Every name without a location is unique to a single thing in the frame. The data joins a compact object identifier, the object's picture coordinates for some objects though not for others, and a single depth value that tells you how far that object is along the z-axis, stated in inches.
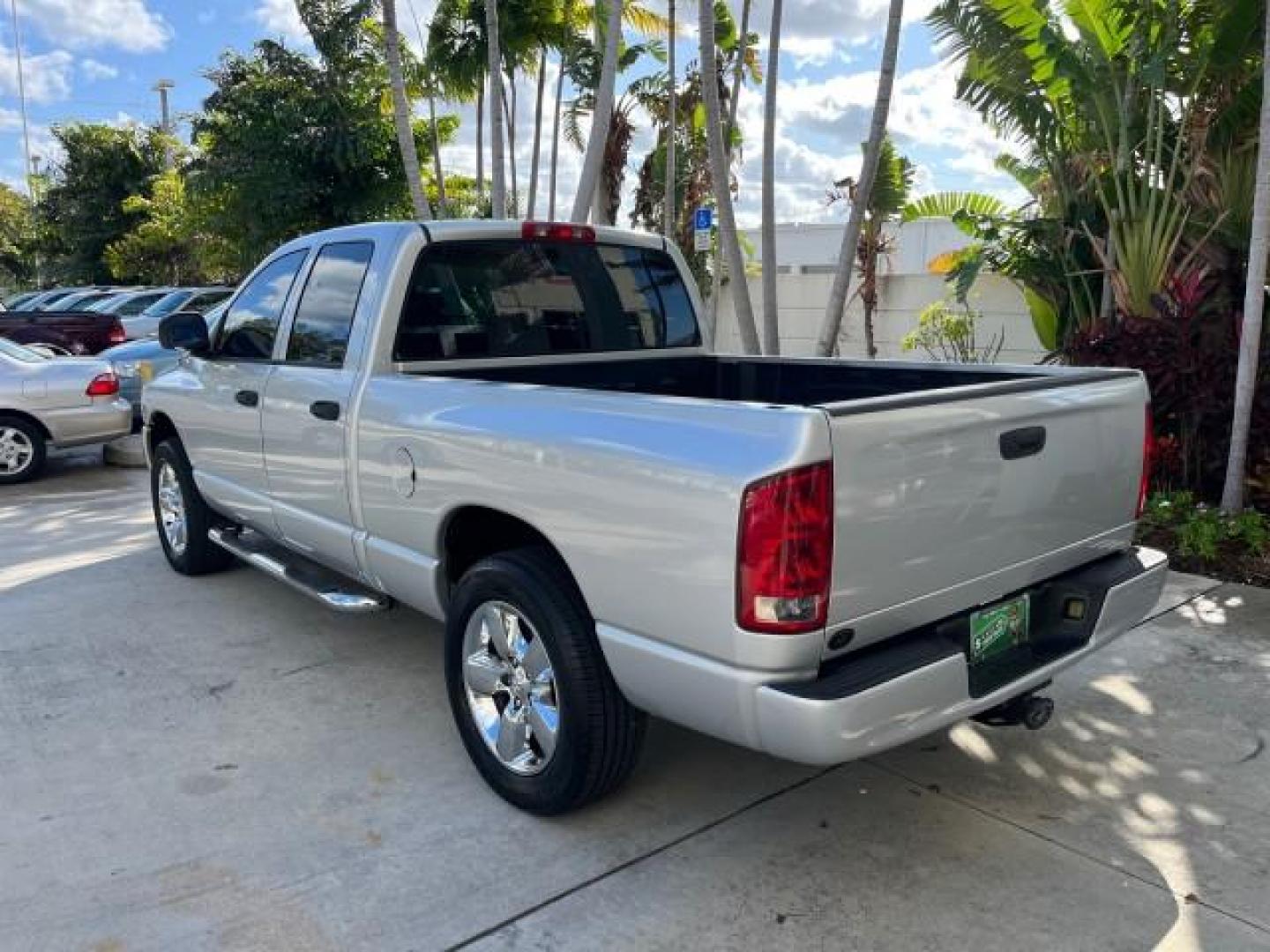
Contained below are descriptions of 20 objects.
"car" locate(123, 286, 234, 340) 622.3
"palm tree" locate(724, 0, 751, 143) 409.6
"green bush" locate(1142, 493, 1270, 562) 224.2
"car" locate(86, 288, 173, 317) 700.0
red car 612.1
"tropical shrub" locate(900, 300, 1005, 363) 423.8
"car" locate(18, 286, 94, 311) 855.7
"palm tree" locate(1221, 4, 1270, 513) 227.0
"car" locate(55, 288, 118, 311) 775.7
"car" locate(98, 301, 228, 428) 454.6
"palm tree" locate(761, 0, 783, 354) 367.2
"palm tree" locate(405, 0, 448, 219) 576.7
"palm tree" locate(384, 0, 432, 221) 397.1
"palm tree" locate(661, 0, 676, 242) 528.7
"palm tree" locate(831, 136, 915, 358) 502.3
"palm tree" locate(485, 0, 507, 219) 407.5
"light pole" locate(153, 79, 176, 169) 1259.8
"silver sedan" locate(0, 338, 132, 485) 358.3
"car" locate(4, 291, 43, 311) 960.9
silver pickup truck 95.9
